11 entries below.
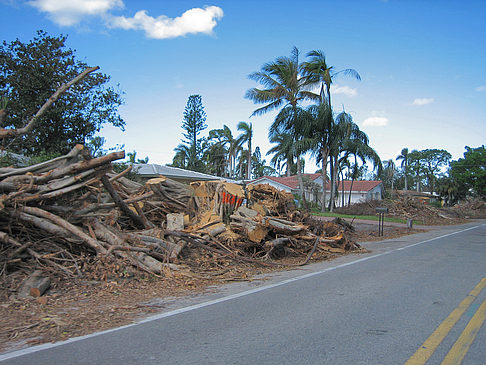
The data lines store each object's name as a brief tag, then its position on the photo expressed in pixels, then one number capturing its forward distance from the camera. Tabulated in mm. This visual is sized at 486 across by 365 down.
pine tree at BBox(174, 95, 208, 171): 46719
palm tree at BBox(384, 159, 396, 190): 91438
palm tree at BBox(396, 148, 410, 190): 85938
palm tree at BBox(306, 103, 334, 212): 32969
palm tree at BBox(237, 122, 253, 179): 51656
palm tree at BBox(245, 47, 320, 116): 31438
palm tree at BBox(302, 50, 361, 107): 32000
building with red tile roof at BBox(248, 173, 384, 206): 50344
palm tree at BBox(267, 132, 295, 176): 33656
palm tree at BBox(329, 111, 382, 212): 34062
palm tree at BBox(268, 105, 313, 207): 32406
